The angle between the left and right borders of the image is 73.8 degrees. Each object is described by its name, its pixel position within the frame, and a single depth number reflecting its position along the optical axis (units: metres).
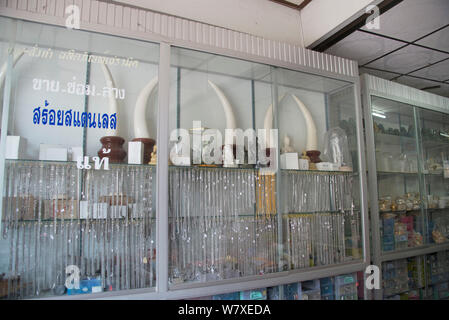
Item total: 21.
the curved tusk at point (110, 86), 1.77
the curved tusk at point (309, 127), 2.45
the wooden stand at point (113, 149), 1.71
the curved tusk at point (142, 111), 1.81
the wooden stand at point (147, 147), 1.78
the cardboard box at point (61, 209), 1.56
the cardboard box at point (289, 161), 2.24
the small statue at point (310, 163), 2.37
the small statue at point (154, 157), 1.77
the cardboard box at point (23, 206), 1.49
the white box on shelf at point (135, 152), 1.76
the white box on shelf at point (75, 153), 1.64
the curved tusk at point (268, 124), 2.20
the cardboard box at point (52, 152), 1.59
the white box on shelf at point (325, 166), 2.40
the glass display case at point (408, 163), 2.80
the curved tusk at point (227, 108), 2.13
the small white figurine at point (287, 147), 2.27
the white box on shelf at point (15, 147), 1.49
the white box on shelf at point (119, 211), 1.68
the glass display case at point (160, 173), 1.56
